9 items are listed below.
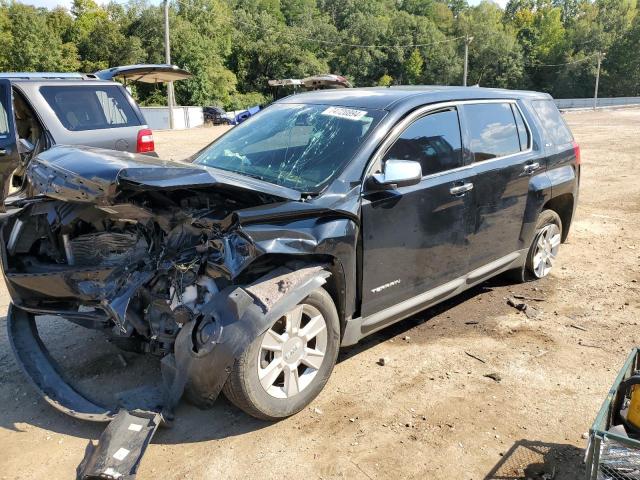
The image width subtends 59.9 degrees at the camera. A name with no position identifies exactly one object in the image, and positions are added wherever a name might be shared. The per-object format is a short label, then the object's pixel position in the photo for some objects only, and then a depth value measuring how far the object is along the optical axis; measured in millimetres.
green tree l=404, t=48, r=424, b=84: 85188
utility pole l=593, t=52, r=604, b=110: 53509
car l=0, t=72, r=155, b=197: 6777
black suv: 2969
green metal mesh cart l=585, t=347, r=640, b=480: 2309
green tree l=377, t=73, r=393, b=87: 81131
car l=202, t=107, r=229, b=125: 41469
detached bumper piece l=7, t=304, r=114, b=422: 3021
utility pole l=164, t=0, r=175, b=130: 31109
